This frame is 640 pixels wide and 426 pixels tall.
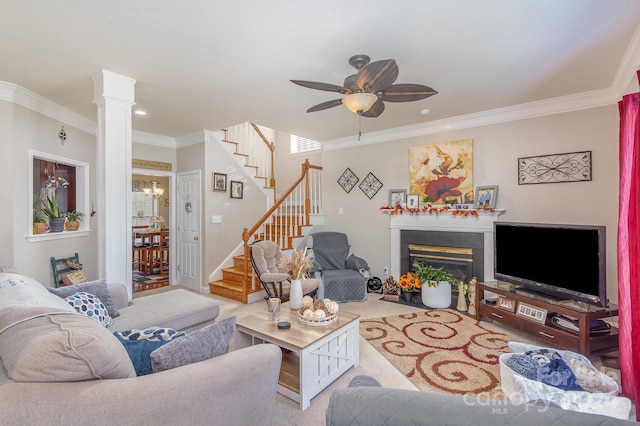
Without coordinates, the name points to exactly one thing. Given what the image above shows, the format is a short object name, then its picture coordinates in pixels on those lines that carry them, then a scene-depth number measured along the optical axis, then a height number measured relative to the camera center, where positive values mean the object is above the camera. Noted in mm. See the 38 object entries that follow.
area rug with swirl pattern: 2234 -1272
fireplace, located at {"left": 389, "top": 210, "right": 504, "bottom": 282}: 3928 -415
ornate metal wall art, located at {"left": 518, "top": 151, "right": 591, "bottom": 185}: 3312 +538
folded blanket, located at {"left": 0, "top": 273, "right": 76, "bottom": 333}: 1191 -458
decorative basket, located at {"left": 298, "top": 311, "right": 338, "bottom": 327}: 2277 -839
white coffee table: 1987 -1006
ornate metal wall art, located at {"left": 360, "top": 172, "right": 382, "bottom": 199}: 4963 +478
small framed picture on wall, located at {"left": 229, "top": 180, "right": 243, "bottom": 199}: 5281 +436
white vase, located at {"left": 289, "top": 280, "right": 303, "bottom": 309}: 2643 -736
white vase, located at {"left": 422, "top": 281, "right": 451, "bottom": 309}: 3920 -1093
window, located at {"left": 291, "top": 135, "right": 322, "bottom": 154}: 6268 +1493
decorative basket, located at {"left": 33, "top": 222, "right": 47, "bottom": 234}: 3379 -169
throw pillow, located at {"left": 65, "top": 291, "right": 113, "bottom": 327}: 2105 -680
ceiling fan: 2021 +962
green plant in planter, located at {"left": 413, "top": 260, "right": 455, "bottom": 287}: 3926 -838
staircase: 4445 -270
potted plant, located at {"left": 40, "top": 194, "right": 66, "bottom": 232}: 3611 -9
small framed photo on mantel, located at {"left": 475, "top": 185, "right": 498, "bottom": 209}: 3895 +230
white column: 2744 +366
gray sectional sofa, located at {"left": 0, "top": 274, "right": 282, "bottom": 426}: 923 -606
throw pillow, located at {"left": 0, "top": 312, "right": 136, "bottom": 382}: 965 -479
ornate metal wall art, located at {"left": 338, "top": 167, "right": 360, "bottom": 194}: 5234 +603
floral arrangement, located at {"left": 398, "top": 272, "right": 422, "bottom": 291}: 4160 -985
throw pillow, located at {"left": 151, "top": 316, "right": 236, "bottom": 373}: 1225 -597
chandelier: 7964 +613
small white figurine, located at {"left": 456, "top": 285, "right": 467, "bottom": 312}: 3838 -1146
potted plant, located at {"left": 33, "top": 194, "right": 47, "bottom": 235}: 3393 -81
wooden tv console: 2418 -1038
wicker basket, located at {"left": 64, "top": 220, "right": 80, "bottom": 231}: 3891 -158
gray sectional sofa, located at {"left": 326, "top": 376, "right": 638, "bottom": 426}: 676 -487
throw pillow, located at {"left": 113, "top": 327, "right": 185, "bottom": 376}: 1340 -684
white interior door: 4971 -280
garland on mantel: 3920 +47
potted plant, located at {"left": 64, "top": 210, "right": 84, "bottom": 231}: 3896 -102
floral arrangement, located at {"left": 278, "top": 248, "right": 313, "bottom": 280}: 2645 -464
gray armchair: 4215 -866
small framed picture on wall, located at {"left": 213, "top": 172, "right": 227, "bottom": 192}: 4965 +542
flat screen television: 2551 -452
